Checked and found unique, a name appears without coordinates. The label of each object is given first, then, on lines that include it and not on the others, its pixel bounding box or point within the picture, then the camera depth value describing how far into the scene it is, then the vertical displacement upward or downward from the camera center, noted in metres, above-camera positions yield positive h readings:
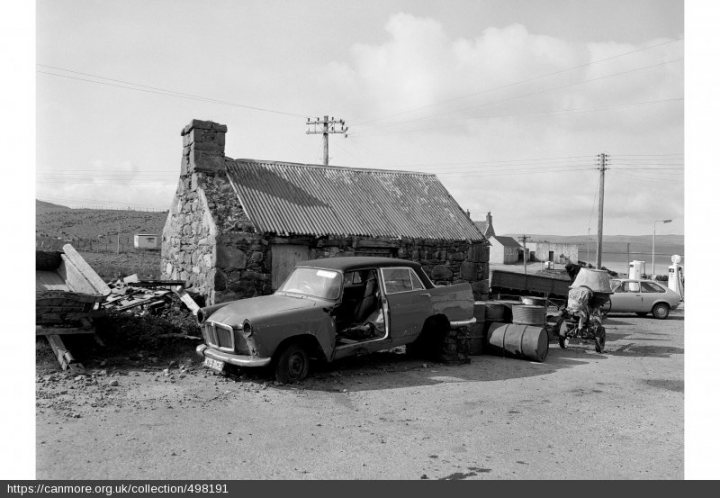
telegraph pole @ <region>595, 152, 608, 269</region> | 30.67 +2.99
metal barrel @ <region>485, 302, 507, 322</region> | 10.59 -1.20
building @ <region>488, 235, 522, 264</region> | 56.72 -0.40
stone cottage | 11.85 +0.54
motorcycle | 11.00 -1.22
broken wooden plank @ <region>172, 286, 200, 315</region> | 10.98 -1.05
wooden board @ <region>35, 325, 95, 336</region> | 8.22 -1.24
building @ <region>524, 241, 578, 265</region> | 57.03 -0.41
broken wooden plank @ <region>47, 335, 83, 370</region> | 7.77 -1.49
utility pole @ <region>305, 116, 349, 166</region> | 28.98 +5.90
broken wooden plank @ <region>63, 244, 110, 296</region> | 9.42 -0.43
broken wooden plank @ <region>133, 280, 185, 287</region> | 12.14 -0.79
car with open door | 7.60 -1.02
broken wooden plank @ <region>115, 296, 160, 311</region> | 10.60 -1.09
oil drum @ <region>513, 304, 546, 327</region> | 10.31 -1.22
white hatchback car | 19.19 -1.78
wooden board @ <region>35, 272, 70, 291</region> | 10.46 -0.67
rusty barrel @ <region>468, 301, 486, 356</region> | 10.28 -1.51
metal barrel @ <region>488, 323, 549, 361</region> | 9.73 -1.61
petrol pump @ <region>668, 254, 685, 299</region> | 23.92 -1.14
